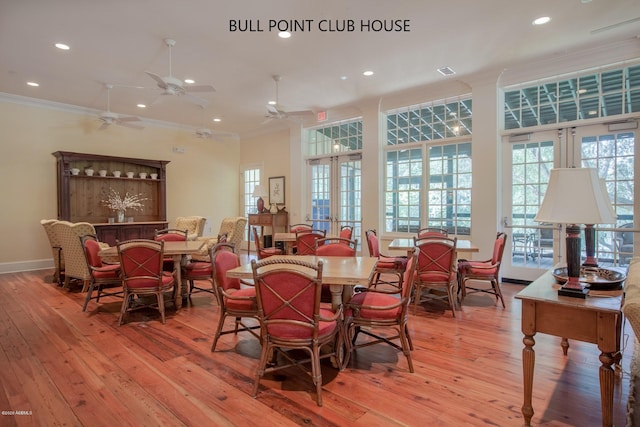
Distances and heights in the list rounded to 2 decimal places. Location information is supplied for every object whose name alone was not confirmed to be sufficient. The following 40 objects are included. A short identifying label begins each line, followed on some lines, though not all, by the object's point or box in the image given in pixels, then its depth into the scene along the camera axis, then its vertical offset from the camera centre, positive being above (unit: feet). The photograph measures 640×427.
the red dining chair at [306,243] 16.12 -1.66
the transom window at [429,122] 20.45 +5.31
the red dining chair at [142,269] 12.45 -2.21
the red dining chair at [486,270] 14.28 -2.65
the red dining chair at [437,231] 16.94 -1.29
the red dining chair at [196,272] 15.12 -2.80
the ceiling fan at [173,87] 13.61 +4.94
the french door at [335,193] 25.46 +1.05
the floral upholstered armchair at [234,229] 19.65 -1.23
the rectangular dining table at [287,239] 19.05 -1.75
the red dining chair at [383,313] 8.77 -2.73
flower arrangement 26.04 +0.53
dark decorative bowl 6.89 -1.52
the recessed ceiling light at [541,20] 13.20 +7.13
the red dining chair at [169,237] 18.49 -1.64
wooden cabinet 23.85 -1.60
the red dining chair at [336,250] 12.61 -1.57
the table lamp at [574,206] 6.25 +0.00
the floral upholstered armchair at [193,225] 25.35 -1.28
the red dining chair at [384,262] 15.71 -2.53
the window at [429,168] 20.48 +2.40
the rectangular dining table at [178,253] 13.59 -1.76
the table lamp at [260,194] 28.84 +1.11
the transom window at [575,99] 15.64 +5.22
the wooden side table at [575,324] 5.76 -2.07
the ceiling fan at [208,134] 22.07 +4.79
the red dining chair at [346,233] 17.88 -1.33
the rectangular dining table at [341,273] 8.40 -1.70
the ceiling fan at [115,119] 19.72 +5.12
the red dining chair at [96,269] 13.89 -2.44
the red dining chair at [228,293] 9.60 -2.47
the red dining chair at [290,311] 7.45 -2.28
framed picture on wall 29.81 +1.52
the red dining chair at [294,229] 20.26 -1.41
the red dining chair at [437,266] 13.14 -2.28
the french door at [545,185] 15.61 +1.01
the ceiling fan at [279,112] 18.25 +5.10
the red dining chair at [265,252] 17.92 -2.36
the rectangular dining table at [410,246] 14.29 -1.70
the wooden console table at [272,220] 28.04 -1.04
